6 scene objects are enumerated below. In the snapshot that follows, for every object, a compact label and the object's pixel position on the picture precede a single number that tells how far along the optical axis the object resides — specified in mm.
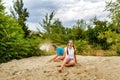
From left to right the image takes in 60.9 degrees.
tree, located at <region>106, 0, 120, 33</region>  7740
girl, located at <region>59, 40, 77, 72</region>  4103
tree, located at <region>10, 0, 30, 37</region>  10369
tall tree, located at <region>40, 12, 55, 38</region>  11552
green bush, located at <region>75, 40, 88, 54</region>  6841
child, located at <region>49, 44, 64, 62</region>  4775
